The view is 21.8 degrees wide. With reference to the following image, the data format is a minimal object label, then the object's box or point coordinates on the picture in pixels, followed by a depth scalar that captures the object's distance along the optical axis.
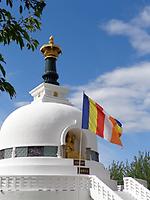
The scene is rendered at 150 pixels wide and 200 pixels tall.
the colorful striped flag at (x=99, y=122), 16.86
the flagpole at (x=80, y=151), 17.44
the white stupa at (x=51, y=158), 15.66
